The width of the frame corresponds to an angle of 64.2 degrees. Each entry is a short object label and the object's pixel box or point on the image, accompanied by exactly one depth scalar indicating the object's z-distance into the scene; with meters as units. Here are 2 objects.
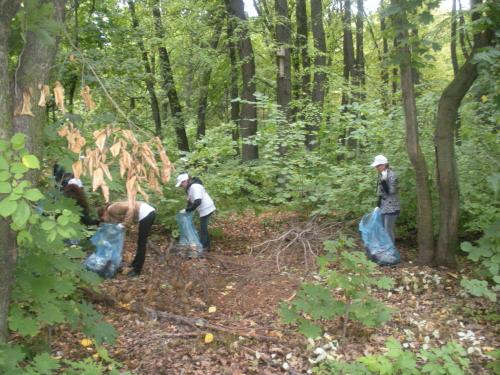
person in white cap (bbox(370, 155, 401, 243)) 6.04
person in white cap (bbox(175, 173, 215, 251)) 6.72
